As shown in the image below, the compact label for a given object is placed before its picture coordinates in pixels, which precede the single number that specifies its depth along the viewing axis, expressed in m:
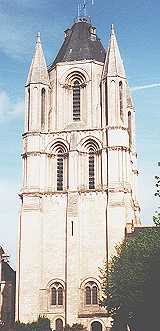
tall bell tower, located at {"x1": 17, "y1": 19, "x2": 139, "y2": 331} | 57.03
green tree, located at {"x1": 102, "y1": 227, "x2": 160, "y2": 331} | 42.88
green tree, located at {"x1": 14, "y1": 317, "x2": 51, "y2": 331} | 52.75
